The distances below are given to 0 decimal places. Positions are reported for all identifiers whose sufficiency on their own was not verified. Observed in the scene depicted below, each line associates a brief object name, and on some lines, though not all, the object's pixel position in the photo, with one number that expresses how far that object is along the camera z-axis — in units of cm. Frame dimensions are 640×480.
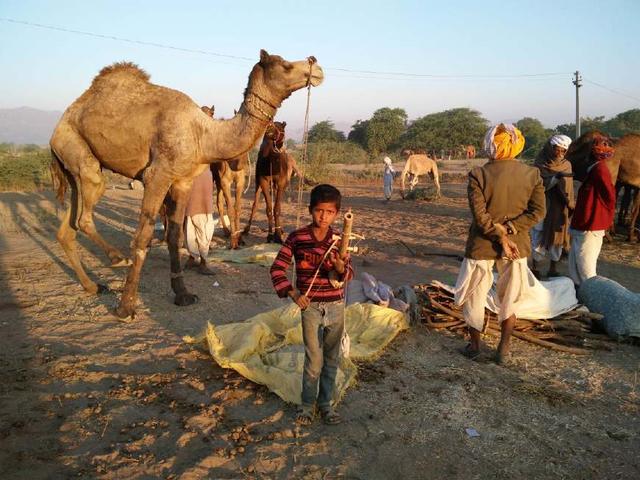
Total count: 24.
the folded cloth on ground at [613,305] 492
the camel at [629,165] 1019
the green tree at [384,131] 4884
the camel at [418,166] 1881
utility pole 2485
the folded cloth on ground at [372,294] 529
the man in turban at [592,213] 567
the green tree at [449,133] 4616
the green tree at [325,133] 5073
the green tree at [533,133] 4134
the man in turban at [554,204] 669
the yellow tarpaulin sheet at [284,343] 380
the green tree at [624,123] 3937
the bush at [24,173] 2309
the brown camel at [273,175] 961
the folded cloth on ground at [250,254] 813
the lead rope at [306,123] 440
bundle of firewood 489
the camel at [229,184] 914
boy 305
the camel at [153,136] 513
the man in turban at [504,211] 405
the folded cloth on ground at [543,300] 497
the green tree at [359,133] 5118
